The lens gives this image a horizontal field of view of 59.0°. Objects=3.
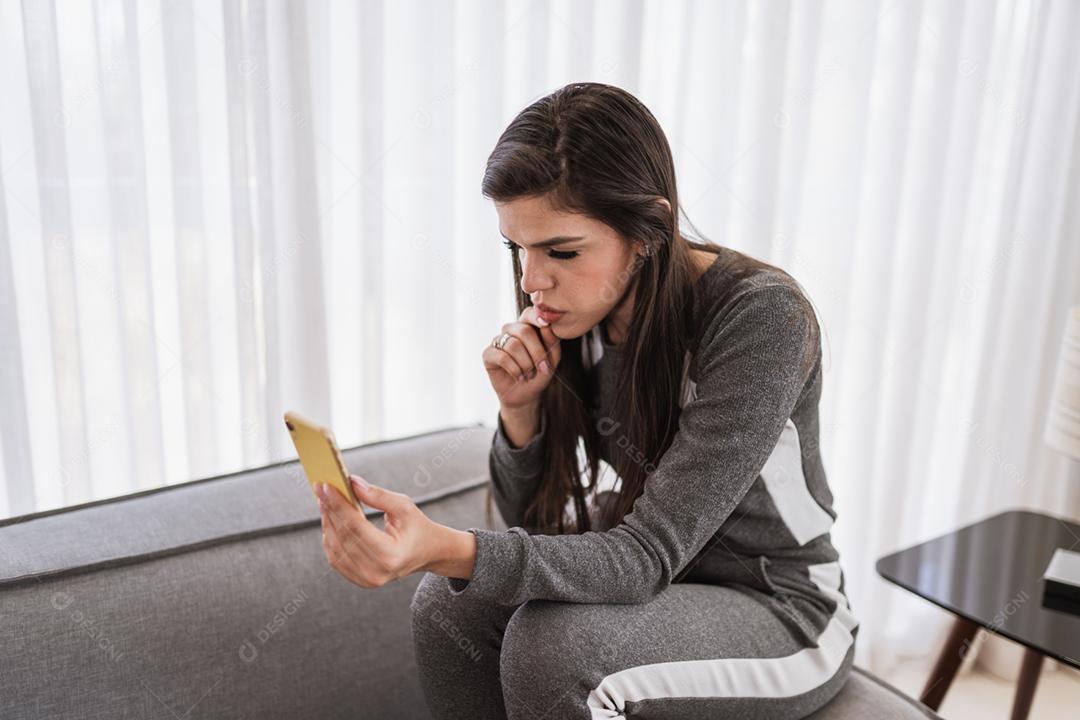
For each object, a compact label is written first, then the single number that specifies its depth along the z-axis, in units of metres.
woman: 0.99
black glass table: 1.29
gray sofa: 1.04
